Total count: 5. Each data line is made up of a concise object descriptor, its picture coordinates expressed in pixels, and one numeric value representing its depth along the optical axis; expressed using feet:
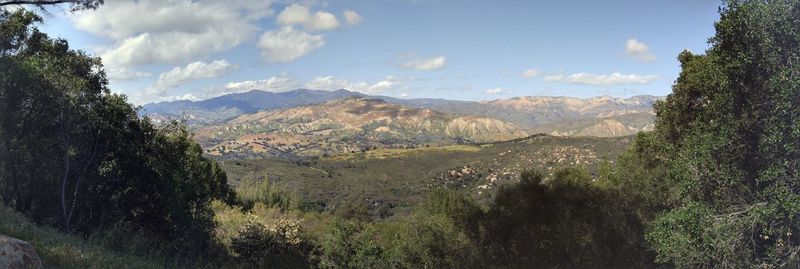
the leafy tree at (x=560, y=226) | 85.92
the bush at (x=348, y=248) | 131.13
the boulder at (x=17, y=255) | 22.85
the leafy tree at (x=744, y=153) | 42.39
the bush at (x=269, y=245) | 103.55
